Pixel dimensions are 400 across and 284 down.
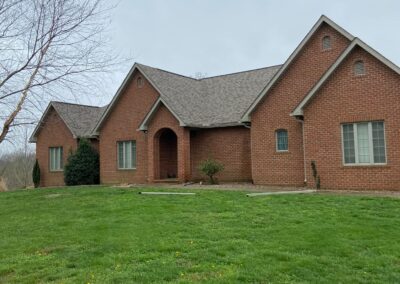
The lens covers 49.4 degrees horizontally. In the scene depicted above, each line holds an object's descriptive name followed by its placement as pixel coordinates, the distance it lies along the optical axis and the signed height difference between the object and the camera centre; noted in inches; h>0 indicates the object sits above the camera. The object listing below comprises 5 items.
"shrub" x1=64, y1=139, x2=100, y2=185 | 1024.2 +5.3
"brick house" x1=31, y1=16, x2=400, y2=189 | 636.7 +77.9
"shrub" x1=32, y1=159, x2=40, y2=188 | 1182.9 -14.2
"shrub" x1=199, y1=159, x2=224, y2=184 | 820.0 -5.0
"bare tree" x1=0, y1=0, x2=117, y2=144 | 469.7 +118.4
